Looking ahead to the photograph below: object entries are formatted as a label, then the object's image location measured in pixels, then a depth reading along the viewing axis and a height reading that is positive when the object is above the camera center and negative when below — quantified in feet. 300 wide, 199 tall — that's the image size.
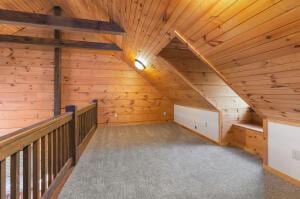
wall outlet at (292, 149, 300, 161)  6.49 -1.91
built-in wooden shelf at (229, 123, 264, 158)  9.04 -2.00
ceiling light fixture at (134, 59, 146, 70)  13.20 +2.63
